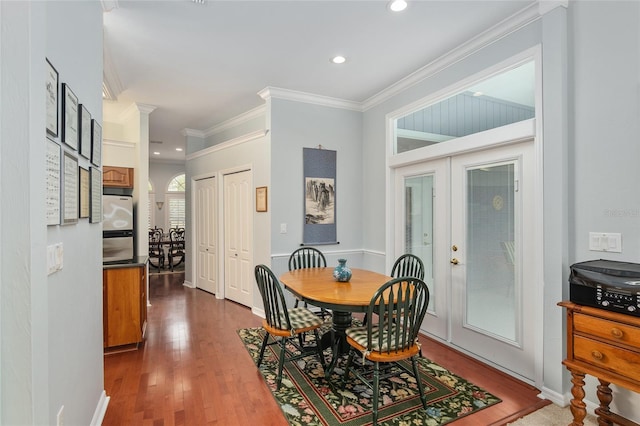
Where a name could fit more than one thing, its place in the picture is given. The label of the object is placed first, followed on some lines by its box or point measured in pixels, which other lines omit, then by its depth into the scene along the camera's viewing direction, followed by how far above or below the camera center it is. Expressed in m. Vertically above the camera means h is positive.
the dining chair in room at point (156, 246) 7.61 -0.80
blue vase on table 2.98 -0.55
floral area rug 2.17 -1.37
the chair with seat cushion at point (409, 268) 3.38 -0.58
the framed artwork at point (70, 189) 1.47 +0.12
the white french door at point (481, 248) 2.69 -0.34
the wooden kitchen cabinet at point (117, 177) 4.31 +0.51
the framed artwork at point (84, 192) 1.72 +0.12
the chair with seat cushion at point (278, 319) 2.59 -0.92
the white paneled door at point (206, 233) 5.56 -0.35
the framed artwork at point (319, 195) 4.38 +0.25
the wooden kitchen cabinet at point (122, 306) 3.20 -0.92
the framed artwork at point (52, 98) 1.27 +0.47
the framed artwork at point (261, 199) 4.30 +0.21
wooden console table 1.71 -0.79
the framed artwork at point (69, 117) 1.47 +0.47
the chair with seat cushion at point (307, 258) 3.93 -0.57
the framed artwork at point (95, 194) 1.95 +0.13
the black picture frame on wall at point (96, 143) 1.99 +0.46
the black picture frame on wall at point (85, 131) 1.72 +0.47
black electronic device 1.72 -0.41
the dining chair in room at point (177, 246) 7.91 -0.82
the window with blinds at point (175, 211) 9.67 +0.10
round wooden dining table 2.39 -0.64
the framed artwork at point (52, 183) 1.27 +0.13
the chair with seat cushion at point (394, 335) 2.11 -0.85
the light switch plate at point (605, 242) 2.09 -0.19
